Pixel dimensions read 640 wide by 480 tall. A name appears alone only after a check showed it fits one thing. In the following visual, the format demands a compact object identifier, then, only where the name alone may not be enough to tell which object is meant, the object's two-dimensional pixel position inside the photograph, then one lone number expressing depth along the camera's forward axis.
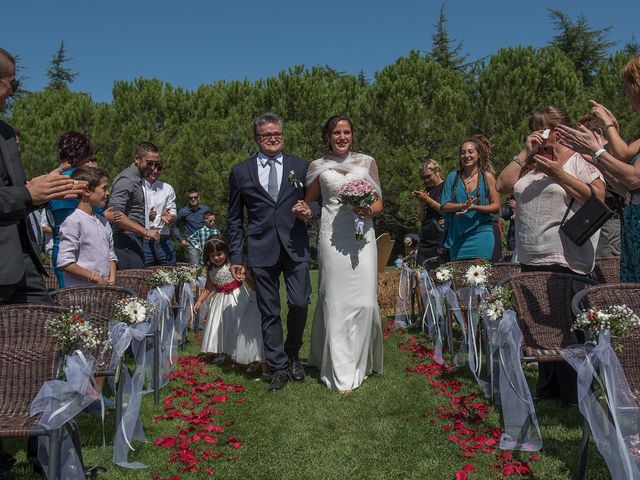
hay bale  11.04
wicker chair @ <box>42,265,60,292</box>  5.84
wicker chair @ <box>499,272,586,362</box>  4.41
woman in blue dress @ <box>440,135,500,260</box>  6.55
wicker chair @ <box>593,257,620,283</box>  6.20
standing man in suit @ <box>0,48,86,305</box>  3.18
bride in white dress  5.70
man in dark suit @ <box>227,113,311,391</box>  5.75
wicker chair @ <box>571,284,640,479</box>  3.24
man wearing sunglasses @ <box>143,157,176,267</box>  7.01
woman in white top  4.55
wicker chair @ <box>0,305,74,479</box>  3.26
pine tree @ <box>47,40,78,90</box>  41.00
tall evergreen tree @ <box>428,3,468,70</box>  34.66
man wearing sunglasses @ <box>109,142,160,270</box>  6.73
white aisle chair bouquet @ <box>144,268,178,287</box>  5.65
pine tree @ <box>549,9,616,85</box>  30.73
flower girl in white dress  6.50
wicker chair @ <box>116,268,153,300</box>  5.36
